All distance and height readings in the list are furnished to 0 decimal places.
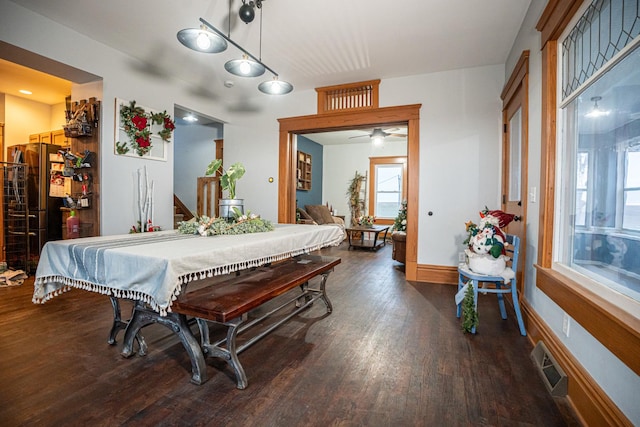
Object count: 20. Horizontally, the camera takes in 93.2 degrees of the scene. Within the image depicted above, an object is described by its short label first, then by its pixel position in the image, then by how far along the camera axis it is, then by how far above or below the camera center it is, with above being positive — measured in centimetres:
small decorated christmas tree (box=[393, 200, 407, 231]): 539 -27
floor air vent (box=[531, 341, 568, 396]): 163 -95
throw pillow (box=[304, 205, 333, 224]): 722 -18
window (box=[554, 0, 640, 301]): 131 +32
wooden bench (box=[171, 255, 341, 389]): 162 -55
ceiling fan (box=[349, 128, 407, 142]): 569 +137
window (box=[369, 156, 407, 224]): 830 +56
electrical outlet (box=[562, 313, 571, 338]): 171 -66
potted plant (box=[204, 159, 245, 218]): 253 +4
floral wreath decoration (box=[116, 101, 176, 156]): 369 +97
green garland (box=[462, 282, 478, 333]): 239 -84
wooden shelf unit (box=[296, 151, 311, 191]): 731 +86
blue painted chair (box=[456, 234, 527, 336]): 241 -59
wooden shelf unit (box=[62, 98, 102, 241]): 351 +32
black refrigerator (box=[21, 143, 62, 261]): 421 +7
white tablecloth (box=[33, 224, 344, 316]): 143 -31
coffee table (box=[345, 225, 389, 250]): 668 -87
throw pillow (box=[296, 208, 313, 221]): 664 -19
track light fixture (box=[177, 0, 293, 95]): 227 +124
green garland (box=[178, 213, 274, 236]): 226 -17
